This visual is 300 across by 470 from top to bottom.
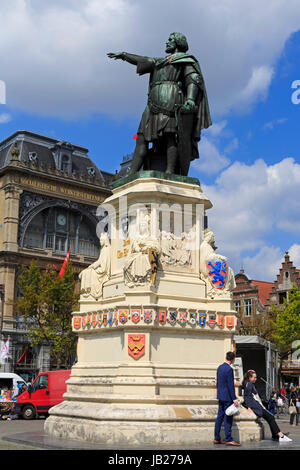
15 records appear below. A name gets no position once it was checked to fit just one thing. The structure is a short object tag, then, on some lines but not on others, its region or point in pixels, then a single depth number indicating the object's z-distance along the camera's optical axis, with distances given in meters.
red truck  25.89
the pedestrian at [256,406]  10.83
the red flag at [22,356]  45.27
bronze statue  12.45
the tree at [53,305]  38.69
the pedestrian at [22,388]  30.47
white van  34.16
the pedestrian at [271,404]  23.44
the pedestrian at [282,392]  40.22
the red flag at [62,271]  40.53
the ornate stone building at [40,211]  47.47
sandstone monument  10.09
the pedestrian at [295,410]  22.06
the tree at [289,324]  42.34
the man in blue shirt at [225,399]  9.58
